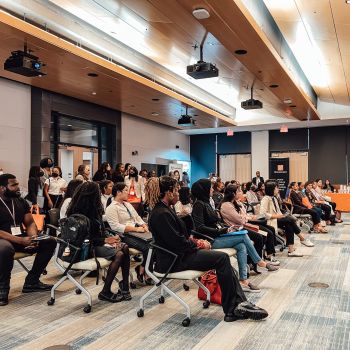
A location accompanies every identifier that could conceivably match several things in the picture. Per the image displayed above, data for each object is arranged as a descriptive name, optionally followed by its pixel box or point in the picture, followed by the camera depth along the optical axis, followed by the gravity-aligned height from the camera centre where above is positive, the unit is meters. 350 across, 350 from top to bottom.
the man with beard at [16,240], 3.95 -0.64
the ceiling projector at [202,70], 6.86 +1.85
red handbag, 3.93 -1.11
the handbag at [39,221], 5.22 -0.58
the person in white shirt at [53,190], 7.36 -0.25
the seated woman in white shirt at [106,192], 5.18 -0.20
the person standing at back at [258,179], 14.34 -0.08
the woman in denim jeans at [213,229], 4.32 -0.56
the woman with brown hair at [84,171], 7.17 +0.11
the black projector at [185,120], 11.52 +1.65
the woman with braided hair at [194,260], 3.42 -0.72
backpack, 3.78 -0.55
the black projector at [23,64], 6.37 +1.83
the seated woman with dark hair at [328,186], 14.57 -0.35
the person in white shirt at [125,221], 4.48 -0.52
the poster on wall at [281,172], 16.69 +0.21
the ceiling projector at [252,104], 9.88 +1.81
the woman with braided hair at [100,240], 3.97 -0.65
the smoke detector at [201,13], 5.32 +2.22
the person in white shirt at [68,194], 4.86 -0.21
